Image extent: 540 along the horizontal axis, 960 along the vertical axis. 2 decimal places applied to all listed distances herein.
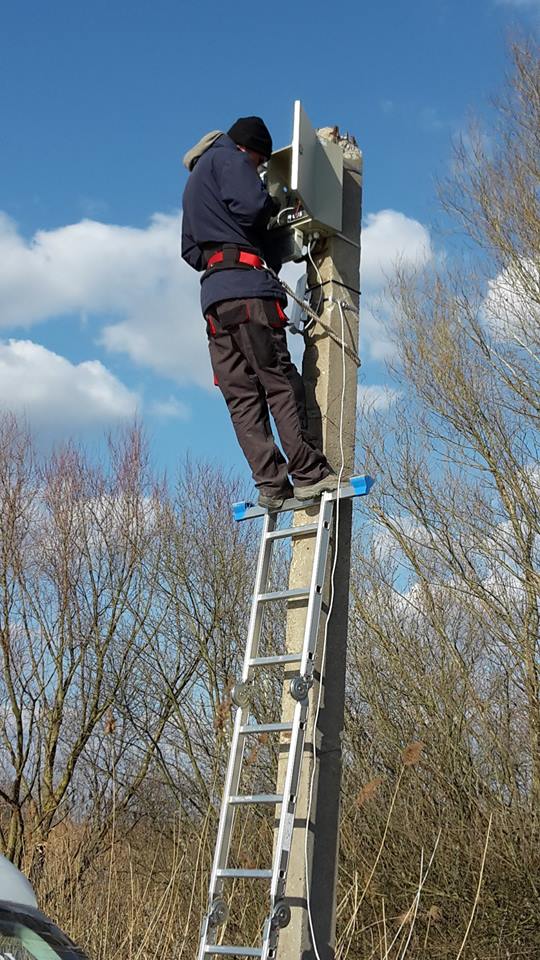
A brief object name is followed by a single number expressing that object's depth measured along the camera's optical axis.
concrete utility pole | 3.54
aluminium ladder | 3.29
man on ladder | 4.02
